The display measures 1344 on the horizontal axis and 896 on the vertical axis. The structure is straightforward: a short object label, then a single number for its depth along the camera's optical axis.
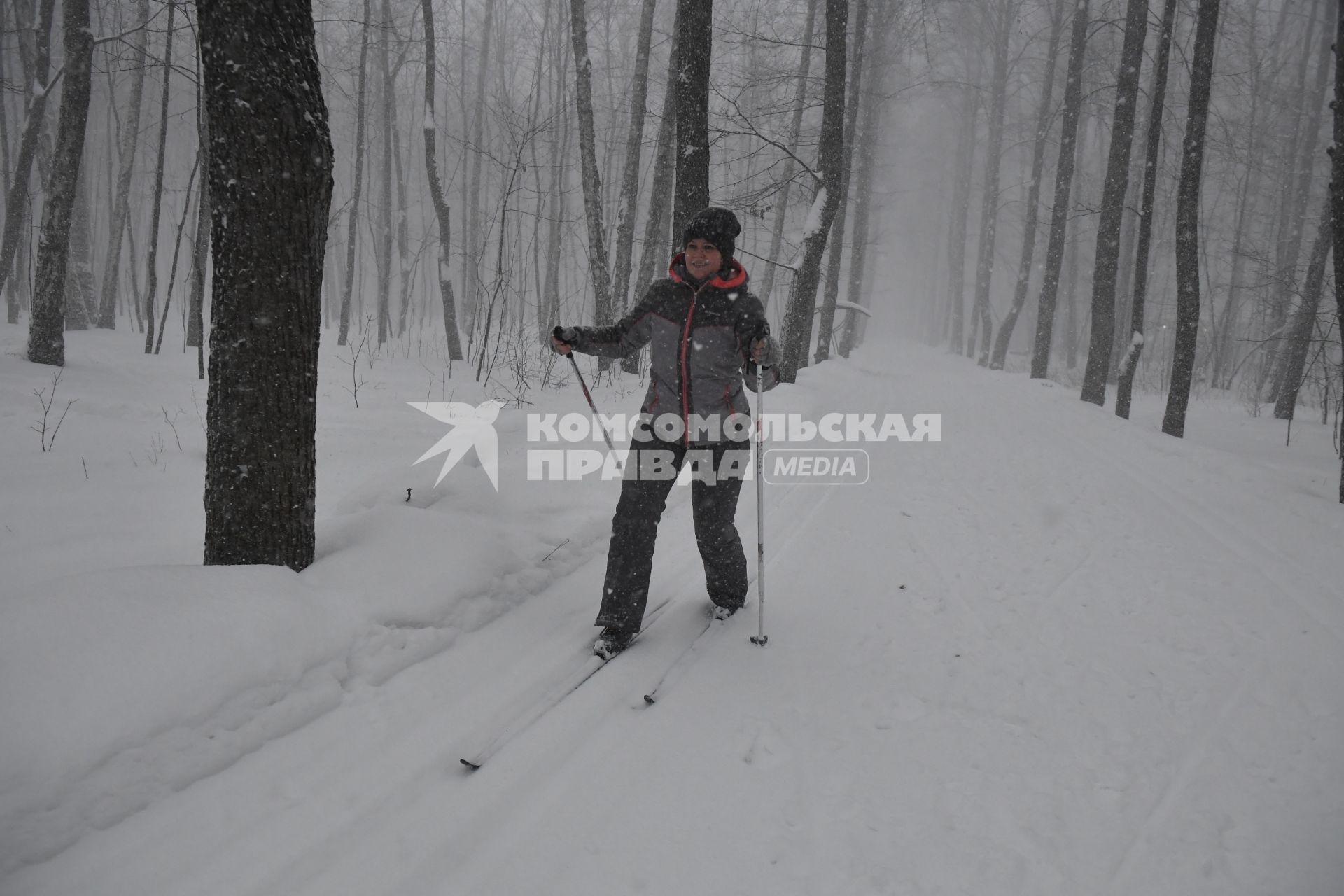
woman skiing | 3.44
